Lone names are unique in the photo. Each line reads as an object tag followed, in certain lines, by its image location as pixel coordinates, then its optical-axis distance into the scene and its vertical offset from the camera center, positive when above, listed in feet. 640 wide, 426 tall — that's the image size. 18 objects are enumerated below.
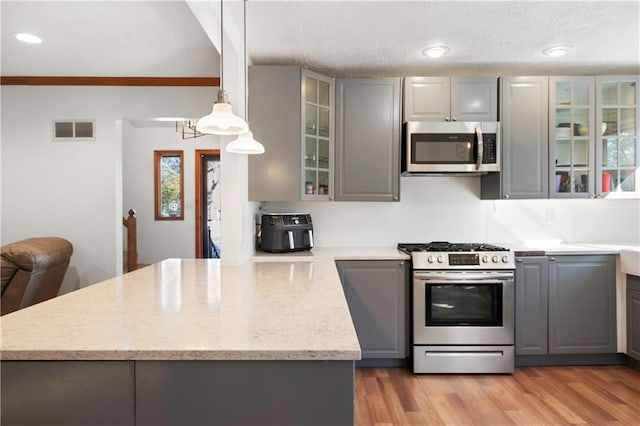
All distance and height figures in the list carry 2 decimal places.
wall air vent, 12.13 +2.56
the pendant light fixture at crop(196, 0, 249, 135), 5.04 +1.22
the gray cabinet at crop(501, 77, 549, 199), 9.79 +1.99
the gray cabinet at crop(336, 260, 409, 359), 9.27 -2.30
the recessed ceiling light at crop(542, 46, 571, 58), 8.54 +3.70
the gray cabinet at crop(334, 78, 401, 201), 9.89 +1.93
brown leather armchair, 9.86 -1.74
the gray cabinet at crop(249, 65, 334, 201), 9.21 +1.97
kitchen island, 3.01 -1.38
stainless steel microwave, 9.67 +1.61
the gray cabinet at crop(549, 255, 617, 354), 9.34 -2.47
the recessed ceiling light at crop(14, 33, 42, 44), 8.84 +4.12
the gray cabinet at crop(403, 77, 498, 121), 9.83 +2.93
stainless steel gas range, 9.01 -2.58
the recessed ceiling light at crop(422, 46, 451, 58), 8.59 +3.71
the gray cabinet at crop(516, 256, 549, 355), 9.28 -2.43
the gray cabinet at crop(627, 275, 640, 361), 9.02 -2.64
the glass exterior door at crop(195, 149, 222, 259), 19.29 +0.38
